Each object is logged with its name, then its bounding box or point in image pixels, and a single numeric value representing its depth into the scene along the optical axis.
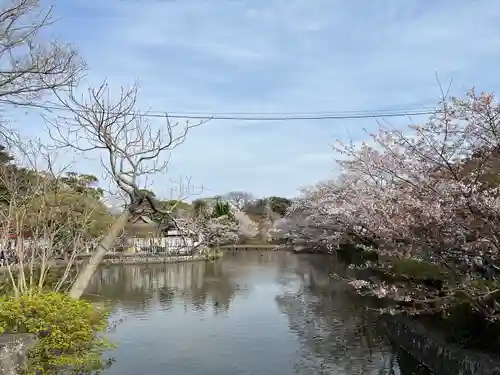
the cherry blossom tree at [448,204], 5.29
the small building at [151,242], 29.44
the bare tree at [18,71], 6.89
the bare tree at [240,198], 54.31
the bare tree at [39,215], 8.56
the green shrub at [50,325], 5.85
